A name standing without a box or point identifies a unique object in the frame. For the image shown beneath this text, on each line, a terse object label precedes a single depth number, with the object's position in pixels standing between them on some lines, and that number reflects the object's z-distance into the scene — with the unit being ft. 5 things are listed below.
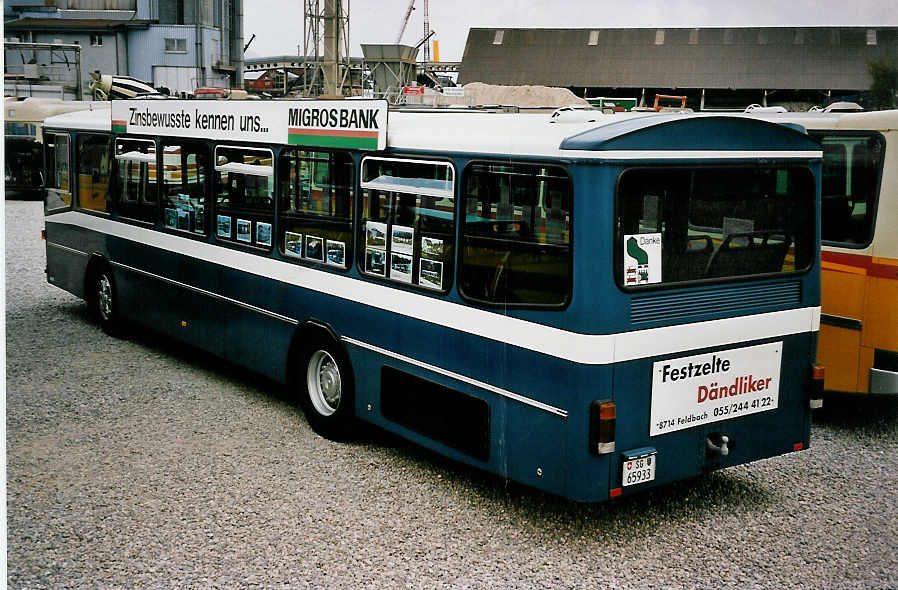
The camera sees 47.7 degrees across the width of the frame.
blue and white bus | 16.43
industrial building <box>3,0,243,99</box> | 187.93
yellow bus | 23.13
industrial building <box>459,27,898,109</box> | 141.18
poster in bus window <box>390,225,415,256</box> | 20.21
